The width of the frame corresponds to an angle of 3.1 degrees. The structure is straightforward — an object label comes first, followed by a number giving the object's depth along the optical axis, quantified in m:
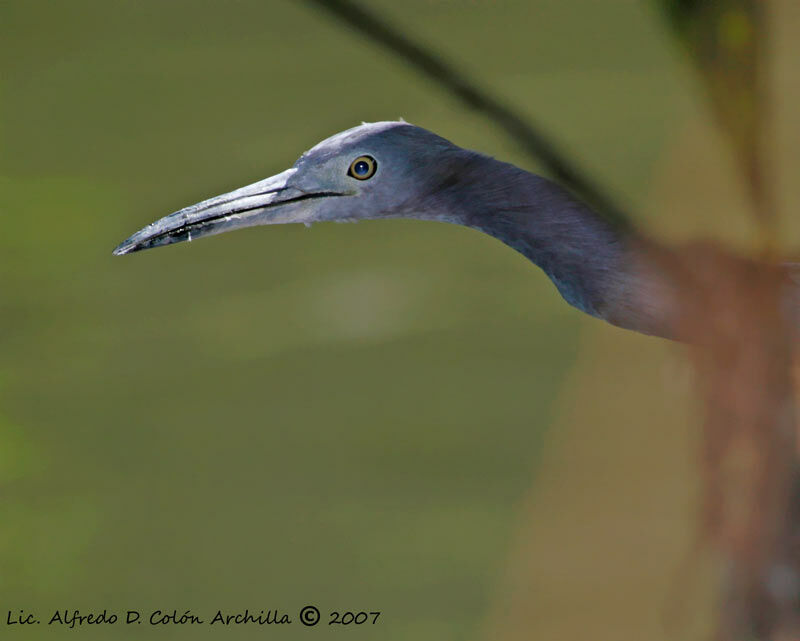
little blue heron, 5.30
